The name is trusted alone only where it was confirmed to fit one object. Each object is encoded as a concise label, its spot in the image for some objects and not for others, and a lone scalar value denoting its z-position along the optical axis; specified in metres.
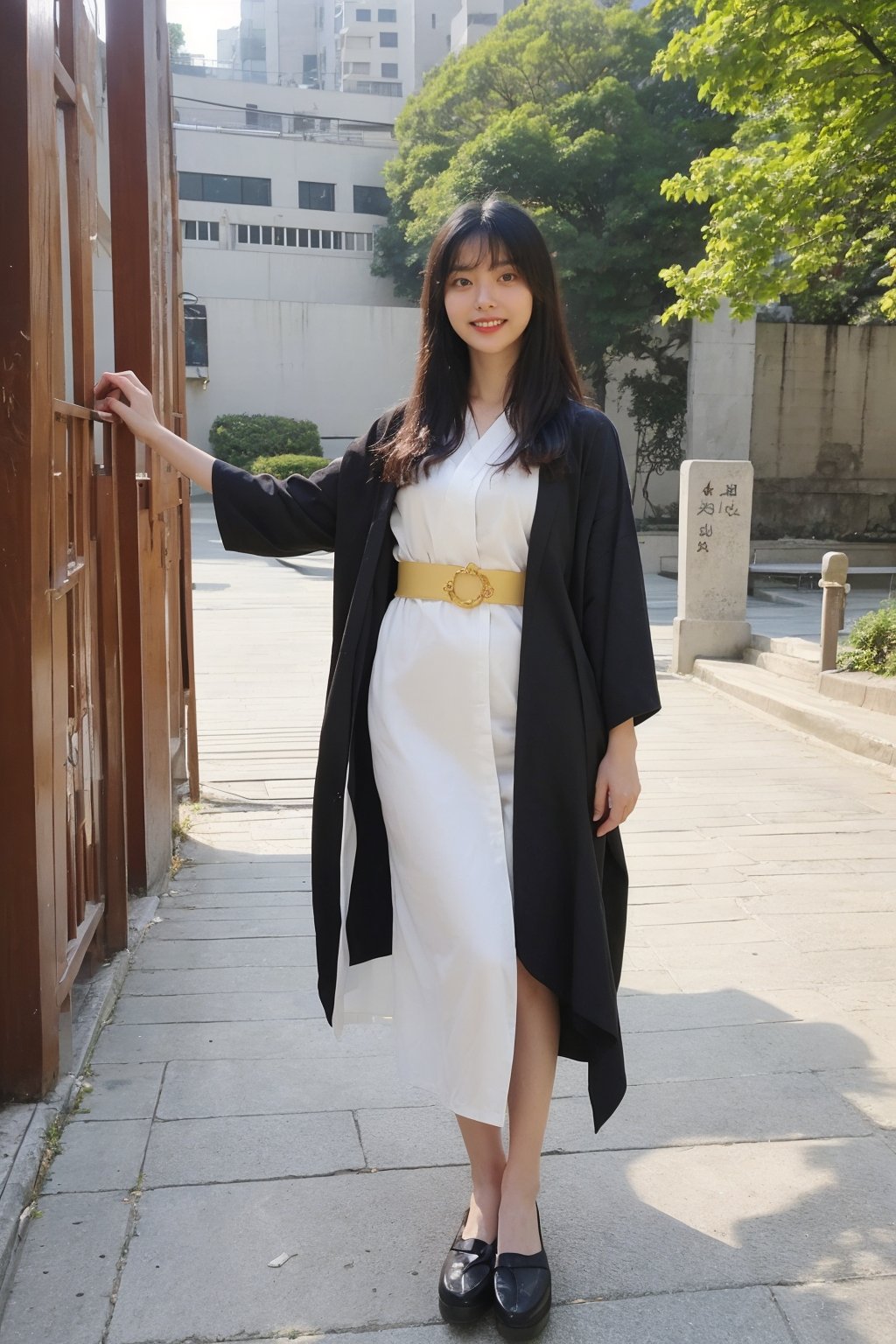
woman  2.18
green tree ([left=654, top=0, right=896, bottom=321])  7.78
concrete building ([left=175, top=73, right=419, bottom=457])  30.27
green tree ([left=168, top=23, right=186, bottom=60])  55.14
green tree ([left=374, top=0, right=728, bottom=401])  22.84
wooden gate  2.38
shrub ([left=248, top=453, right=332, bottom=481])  24.39
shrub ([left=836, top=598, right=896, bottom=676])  8.67
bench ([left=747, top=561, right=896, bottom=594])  17.89
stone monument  10.02
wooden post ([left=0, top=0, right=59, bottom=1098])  2.32
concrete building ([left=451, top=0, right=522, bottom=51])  51.09
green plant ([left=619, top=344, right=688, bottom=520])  25.47
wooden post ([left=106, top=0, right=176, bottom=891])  4.00
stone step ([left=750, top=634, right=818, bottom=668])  9.80
